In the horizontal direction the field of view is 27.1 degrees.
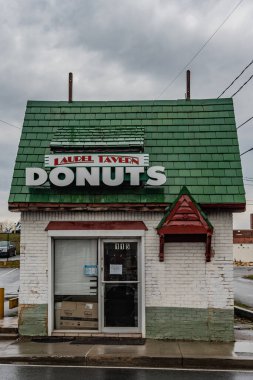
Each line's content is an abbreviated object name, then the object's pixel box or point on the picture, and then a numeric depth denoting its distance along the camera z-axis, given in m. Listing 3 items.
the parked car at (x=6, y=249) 48.78
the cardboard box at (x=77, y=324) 12.22
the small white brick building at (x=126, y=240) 11.87
